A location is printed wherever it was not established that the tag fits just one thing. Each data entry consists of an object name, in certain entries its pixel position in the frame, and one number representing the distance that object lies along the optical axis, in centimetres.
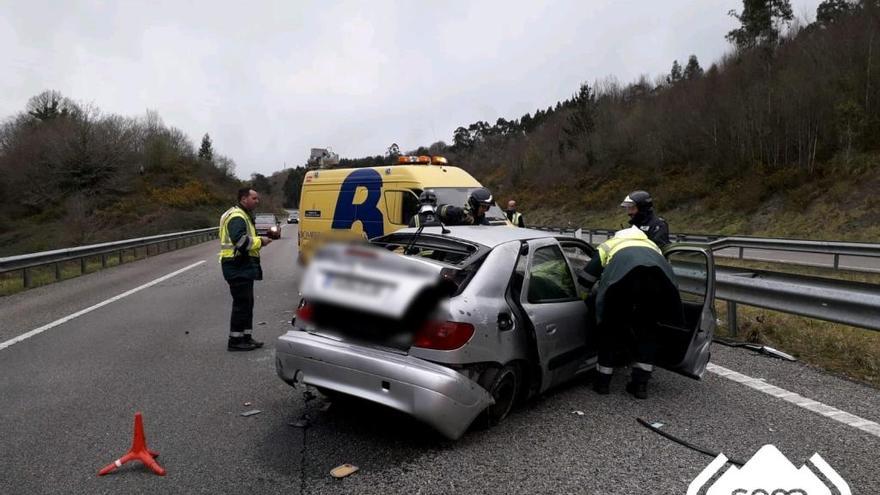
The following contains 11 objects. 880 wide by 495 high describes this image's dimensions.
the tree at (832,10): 3575
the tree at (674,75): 5876
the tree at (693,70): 5152
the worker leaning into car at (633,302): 468
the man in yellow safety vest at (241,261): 625
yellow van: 860
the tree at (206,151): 8085
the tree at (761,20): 4444
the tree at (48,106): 7500
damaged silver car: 357
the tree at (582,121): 5653
